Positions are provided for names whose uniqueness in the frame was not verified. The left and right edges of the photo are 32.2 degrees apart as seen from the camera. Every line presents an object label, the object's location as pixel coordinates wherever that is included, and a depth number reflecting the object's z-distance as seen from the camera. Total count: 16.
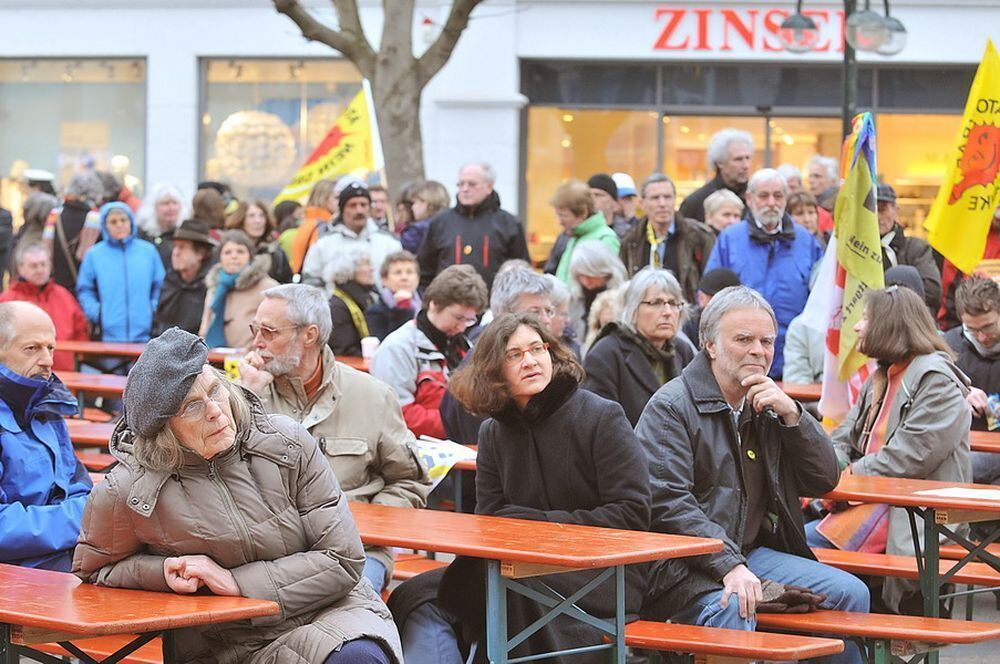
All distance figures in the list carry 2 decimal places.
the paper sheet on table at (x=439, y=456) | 7.19
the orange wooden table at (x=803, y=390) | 9.91
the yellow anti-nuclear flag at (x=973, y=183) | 10.34
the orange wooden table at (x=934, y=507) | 6.77
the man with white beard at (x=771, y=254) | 11.20
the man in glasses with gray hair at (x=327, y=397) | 6.86
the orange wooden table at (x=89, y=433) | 8.49
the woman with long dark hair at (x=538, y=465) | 6.14
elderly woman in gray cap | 5.09
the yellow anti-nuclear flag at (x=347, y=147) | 15.01
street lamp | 13.79
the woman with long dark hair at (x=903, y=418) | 7.65
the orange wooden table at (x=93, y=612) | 4.61
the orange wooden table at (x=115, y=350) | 11.50
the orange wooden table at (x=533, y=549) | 5.45
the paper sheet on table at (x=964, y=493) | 6.95
